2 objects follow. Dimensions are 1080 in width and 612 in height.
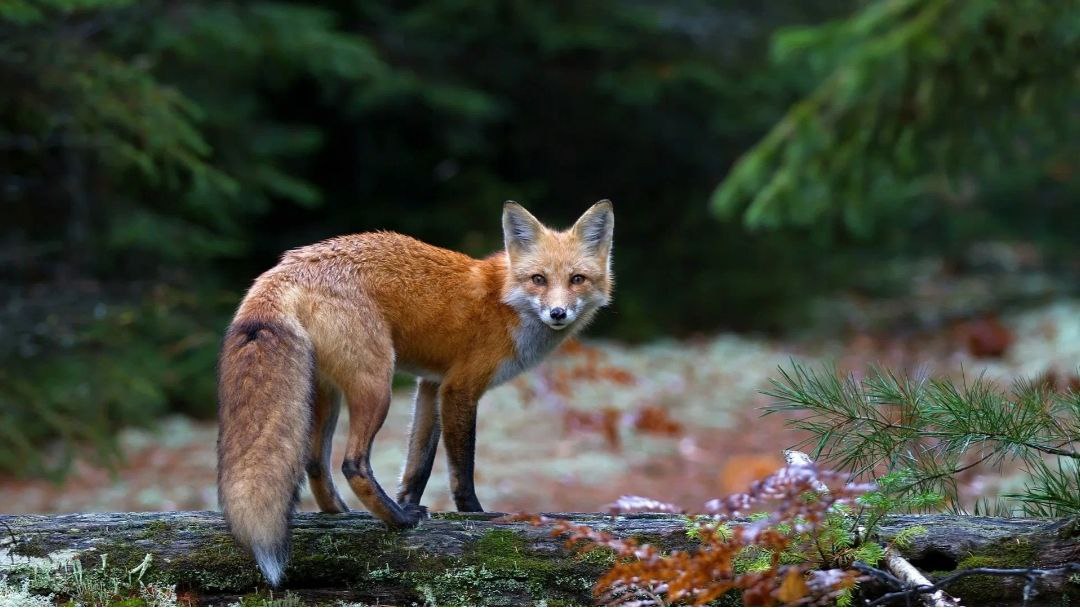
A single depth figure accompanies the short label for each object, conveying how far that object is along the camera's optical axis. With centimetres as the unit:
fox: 691
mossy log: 684
